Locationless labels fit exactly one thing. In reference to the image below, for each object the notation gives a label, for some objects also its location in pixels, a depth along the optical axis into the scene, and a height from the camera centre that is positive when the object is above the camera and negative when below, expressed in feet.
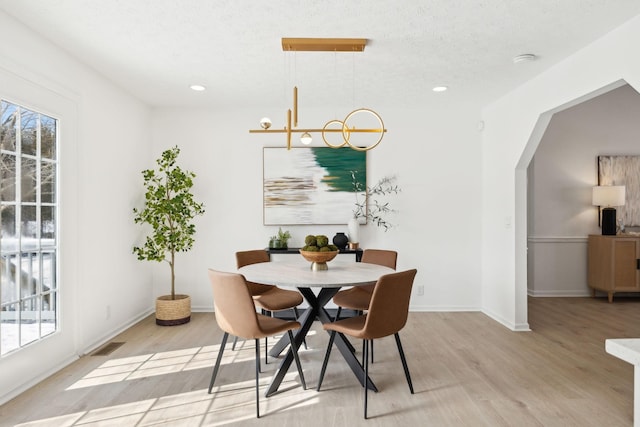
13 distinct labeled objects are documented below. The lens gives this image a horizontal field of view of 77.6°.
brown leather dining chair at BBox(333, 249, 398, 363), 10.62 -2.25
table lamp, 17.08 +0.64
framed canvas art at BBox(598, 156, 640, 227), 18.04 +1.71
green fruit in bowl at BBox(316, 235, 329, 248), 10.17 -0.66
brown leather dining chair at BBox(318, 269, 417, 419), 7.89 -2.02
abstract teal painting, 15.93 +1.21
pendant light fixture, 9.46 +4.13
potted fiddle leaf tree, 13.78 -0.29
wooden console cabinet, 16.81 -2.06
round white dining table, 8.52 -1.41
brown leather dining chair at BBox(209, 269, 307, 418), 7.84 -1.98
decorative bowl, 9.96 -1.08
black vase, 14.87 -0.97
